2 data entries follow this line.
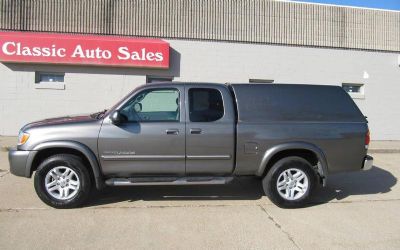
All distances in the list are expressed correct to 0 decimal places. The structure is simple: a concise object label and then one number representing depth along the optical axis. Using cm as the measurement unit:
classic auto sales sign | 1143
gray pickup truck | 537
